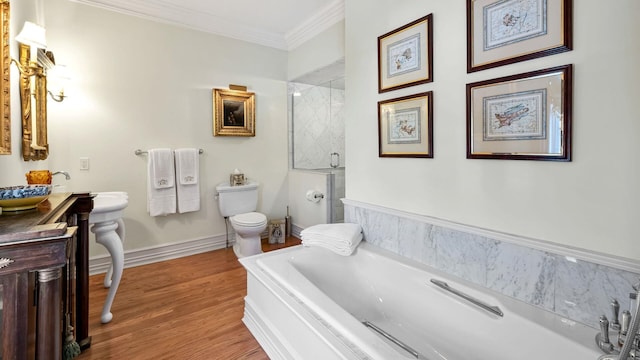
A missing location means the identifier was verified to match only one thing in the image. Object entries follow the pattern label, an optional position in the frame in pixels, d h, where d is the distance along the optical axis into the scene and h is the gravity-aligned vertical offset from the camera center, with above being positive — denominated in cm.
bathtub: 120 -68
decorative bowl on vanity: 109 -7
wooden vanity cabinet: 84 -31
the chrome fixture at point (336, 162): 392 +18
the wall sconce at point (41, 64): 176 +80
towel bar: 290 +25
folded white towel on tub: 208 -44
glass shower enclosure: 384 +60
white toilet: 299 -41
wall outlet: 265 +13
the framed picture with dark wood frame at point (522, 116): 127 +27
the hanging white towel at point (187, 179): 304 -2
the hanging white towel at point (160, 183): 291 -6
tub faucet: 91 -56
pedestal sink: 189 -35
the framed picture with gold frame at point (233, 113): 329 +73
